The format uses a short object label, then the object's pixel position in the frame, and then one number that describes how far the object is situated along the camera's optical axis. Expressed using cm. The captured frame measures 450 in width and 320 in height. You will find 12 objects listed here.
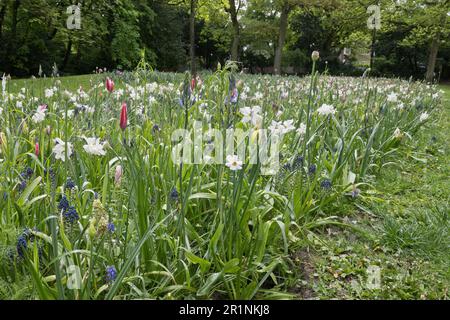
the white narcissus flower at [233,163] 177
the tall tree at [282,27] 1648
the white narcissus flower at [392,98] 403
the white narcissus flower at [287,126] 216
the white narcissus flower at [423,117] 434
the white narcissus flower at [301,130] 254
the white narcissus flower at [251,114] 203
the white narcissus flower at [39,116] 214
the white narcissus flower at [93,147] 181
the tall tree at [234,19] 1647
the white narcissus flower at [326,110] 243
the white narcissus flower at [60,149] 175
